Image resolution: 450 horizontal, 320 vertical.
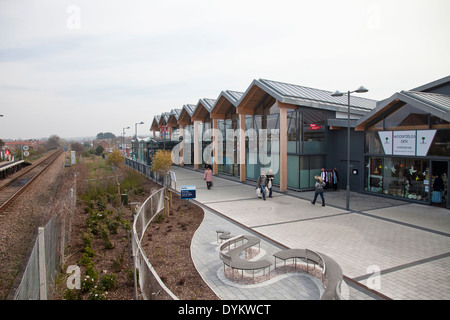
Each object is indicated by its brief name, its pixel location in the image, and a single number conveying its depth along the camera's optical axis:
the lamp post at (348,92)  12.14
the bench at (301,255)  7.14
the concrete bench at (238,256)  6.77
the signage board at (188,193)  13.28
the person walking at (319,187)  14.12
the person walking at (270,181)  16.33
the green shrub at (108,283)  6.44
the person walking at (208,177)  19.81
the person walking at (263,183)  16.16
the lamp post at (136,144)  45.70
